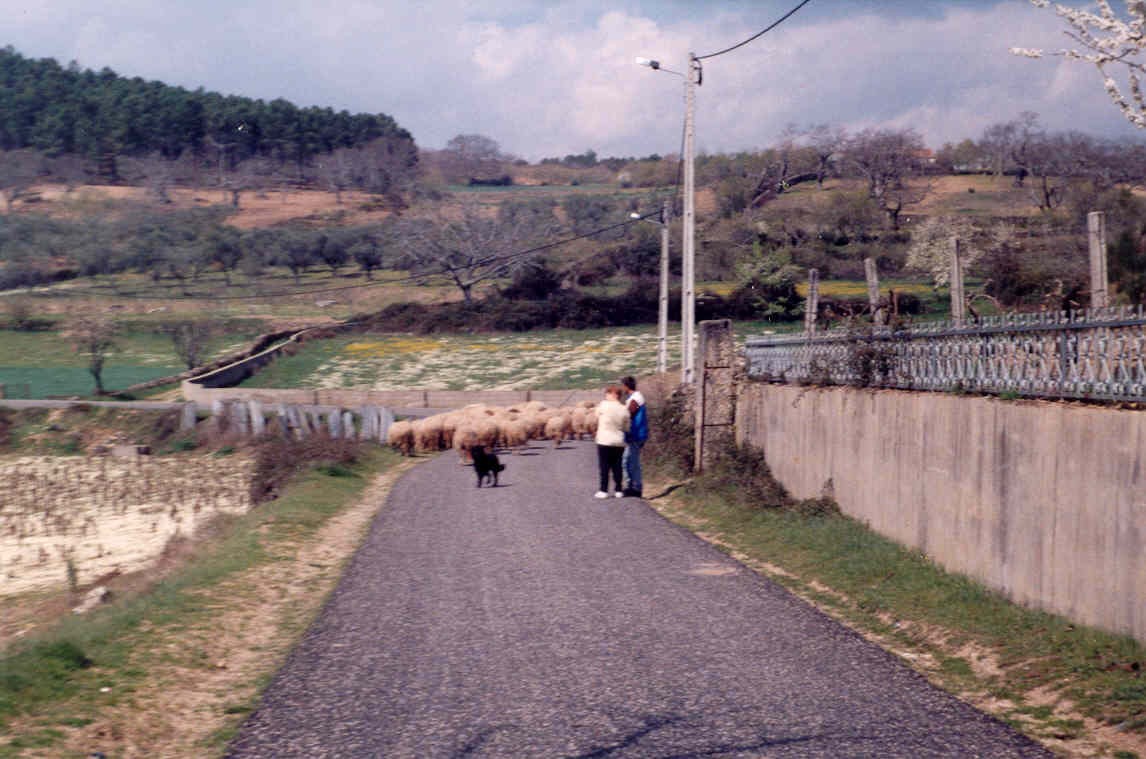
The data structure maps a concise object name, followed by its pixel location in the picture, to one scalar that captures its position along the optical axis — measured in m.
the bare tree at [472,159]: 130.38
